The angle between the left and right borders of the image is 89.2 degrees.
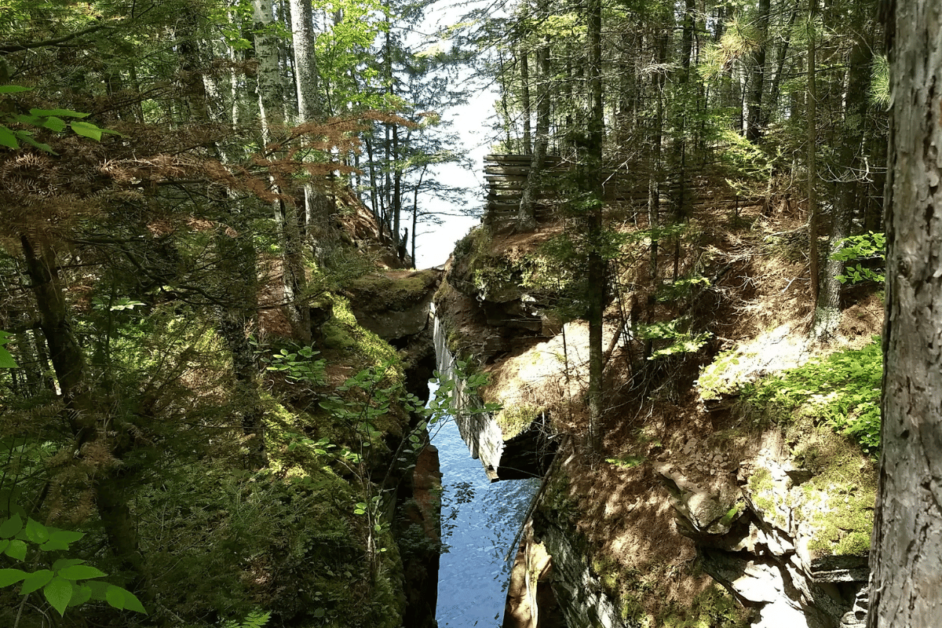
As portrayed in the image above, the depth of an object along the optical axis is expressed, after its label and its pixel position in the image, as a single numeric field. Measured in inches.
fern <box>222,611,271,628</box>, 140.5
